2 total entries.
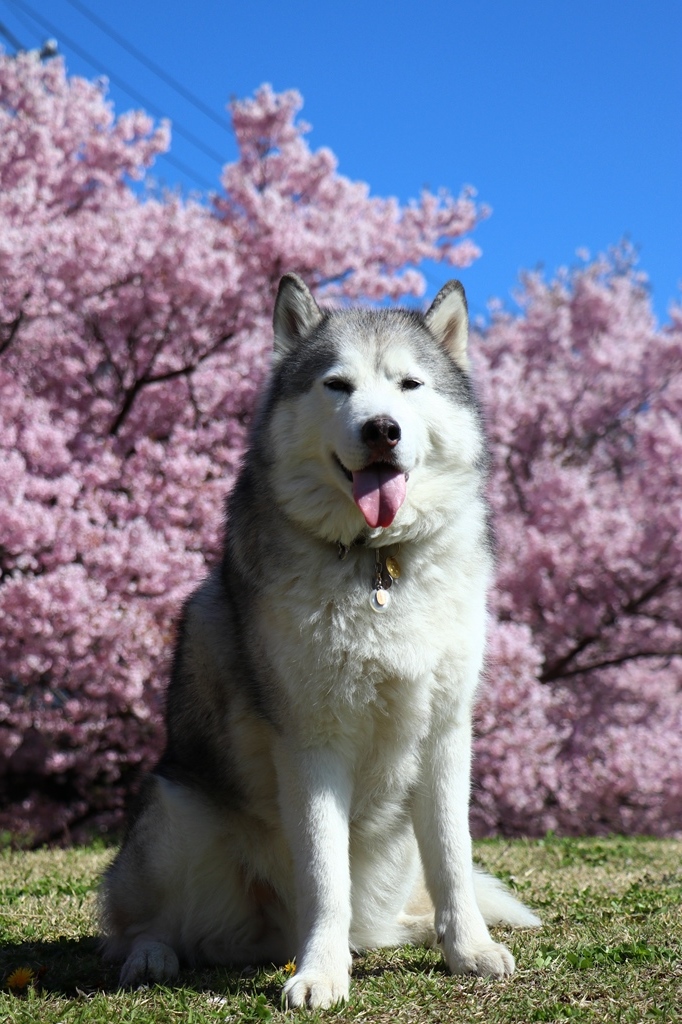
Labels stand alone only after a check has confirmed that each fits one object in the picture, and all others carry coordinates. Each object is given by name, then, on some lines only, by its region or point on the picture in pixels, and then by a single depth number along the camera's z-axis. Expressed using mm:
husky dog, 3000
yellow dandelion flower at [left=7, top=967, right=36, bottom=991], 3154
